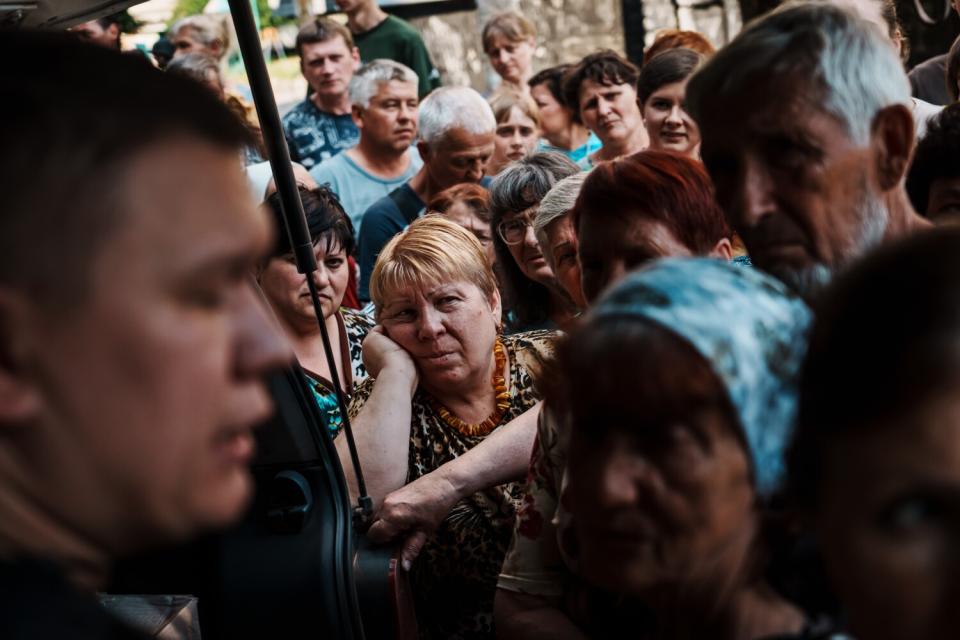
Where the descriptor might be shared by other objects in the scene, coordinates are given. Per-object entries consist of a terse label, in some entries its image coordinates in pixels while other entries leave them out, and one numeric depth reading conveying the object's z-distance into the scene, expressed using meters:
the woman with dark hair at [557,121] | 7.23
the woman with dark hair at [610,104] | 6.20
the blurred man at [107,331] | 0.96
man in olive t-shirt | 8.62
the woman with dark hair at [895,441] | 1.07
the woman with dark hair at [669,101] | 5.19
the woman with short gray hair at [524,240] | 4.46
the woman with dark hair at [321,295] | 4.01
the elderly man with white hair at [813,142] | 1.96
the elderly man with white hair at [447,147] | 5.88
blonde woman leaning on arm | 3.14
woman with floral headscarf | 1.44
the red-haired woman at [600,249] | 2.22
